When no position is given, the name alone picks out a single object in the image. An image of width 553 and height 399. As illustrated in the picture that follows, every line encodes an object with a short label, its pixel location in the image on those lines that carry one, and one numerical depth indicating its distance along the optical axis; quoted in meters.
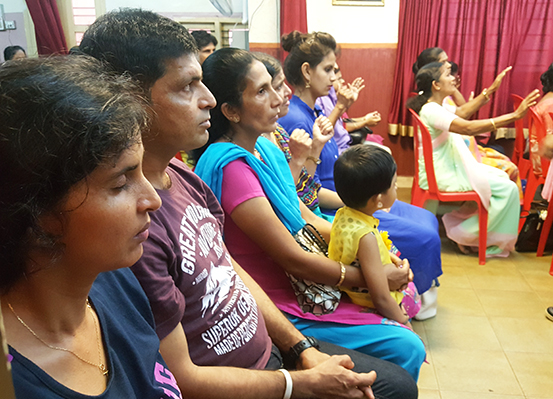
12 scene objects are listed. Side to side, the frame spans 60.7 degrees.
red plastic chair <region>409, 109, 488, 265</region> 3.01
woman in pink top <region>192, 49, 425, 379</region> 1.33
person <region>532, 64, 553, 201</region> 2.83
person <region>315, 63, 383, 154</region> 2.61
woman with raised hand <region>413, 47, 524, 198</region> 3.26
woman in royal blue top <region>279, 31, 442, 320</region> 2.12
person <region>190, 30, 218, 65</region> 2.89
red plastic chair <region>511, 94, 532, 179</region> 3.77
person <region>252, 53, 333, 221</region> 1.83
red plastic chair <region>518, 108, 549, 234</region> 3.00
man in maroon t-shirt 0.88
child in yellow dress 1.44
